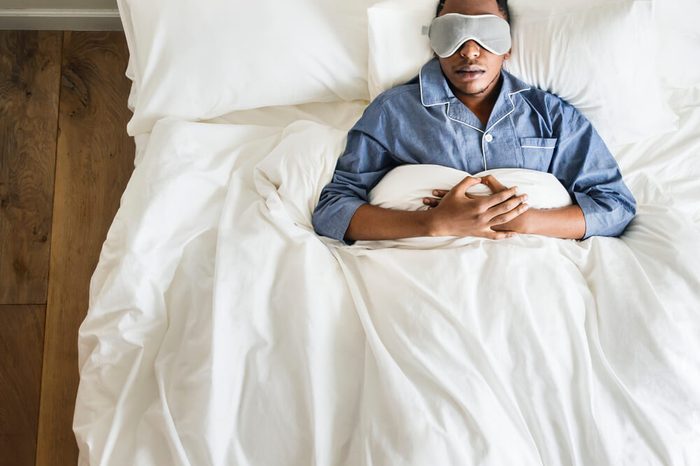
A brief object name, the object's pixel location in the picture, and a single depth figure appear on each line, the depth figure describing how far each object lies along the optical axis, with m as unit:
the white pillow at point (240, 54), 1.41
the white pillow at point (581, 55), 1.34
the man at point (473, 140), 1.25
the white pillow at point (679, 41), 1.42
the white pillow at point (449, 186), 1.24
